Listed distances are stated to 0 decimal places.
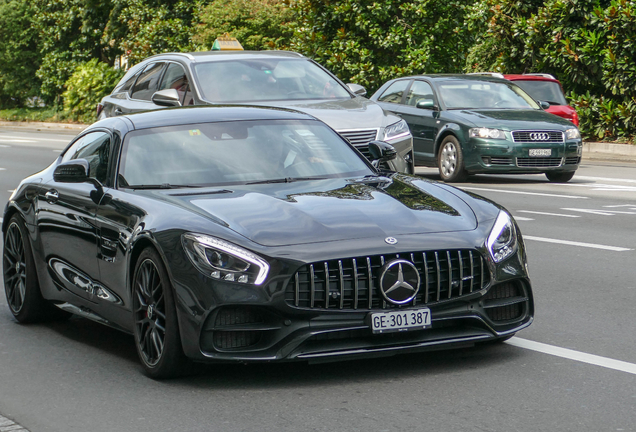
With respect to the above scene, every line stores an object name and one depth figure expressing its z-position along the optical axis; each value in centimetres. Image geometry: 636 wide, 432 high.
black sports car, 736
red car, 3140
